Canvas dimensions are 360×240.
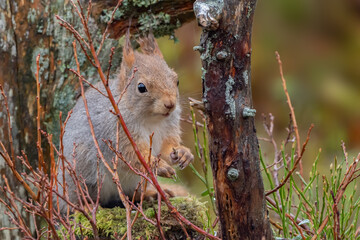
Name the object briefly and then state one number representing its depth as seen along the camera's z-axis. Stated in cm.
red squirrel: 604
